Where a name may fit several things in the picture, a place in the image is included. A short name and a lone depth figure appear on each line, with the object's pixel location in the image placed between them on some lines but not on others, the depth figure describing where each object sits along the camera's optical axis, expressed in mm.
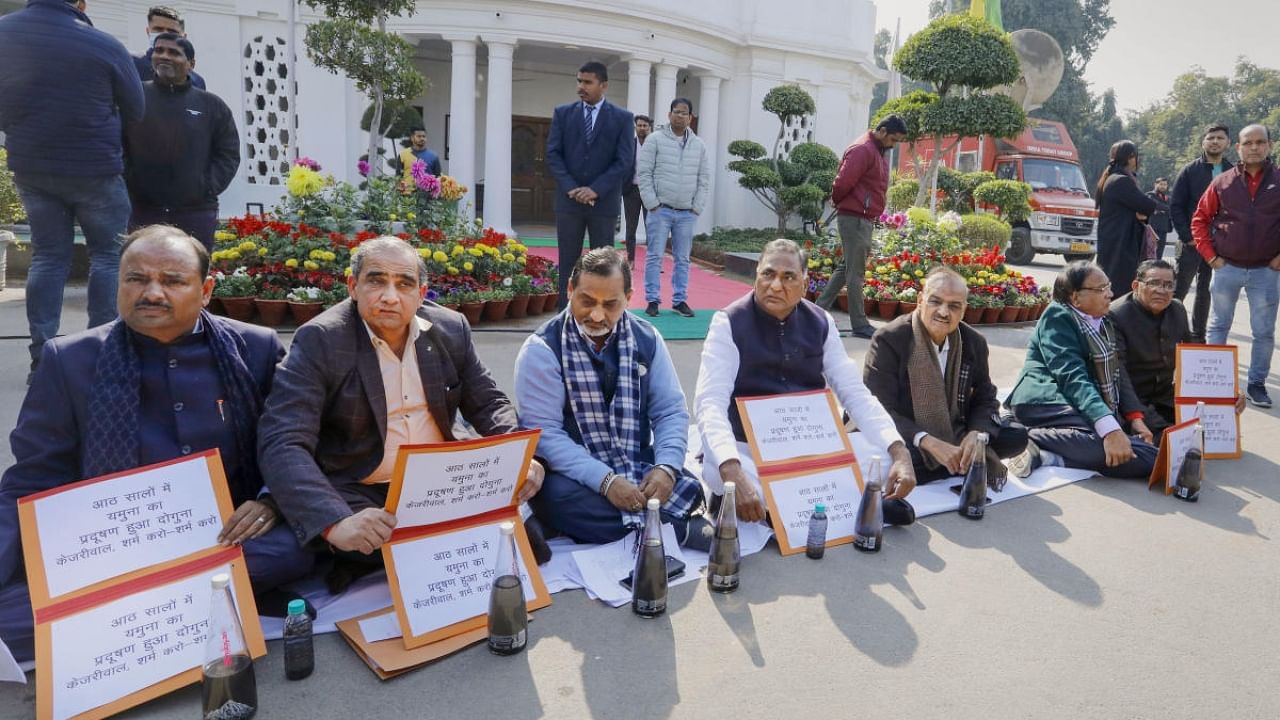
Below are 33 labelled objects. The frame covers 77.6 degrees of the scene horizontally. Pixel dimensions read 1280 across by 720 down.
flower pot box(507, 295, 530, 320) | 7449
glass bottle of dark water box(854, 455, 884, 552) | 3279
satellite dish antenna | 22984
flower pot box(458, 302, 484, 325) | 6969
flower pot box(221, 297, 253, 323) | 6453
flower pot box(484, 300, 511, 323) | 7152
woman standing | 7832
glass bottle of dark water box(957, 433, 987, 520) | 3758
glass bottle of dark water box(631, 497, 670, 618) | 2701
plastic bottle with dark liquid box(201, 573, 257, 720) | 2029
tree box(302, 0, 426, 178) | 8188
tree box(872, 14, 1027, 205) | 11758
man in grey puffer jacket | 7910
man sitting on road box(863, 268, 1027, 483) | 3936
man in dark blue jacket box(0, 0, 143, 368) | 4227
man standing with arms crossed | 7238
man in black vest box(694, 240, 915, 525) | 3551
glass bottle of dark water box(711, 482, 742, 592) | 2949
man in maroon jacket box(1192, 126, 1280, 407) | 5816
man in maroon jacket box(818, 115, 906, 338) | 7402
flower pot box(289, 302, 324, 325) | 6434
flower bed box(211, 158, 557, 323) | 6645
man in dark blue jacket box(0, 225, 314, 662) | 2346
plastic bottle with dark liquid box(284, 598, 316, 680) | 2301
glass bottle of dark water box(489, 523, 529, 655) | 2428
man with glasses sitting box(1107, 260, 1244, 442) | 4820
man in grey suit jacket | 2508
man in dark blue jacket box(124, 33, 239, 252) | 5008
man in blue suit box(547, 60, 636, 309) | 6848
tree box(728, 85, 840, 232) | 14844
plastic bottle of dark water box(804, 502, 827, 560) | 3238
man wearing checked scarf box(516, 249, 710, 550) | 3182
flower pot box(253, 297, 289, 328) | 6468
